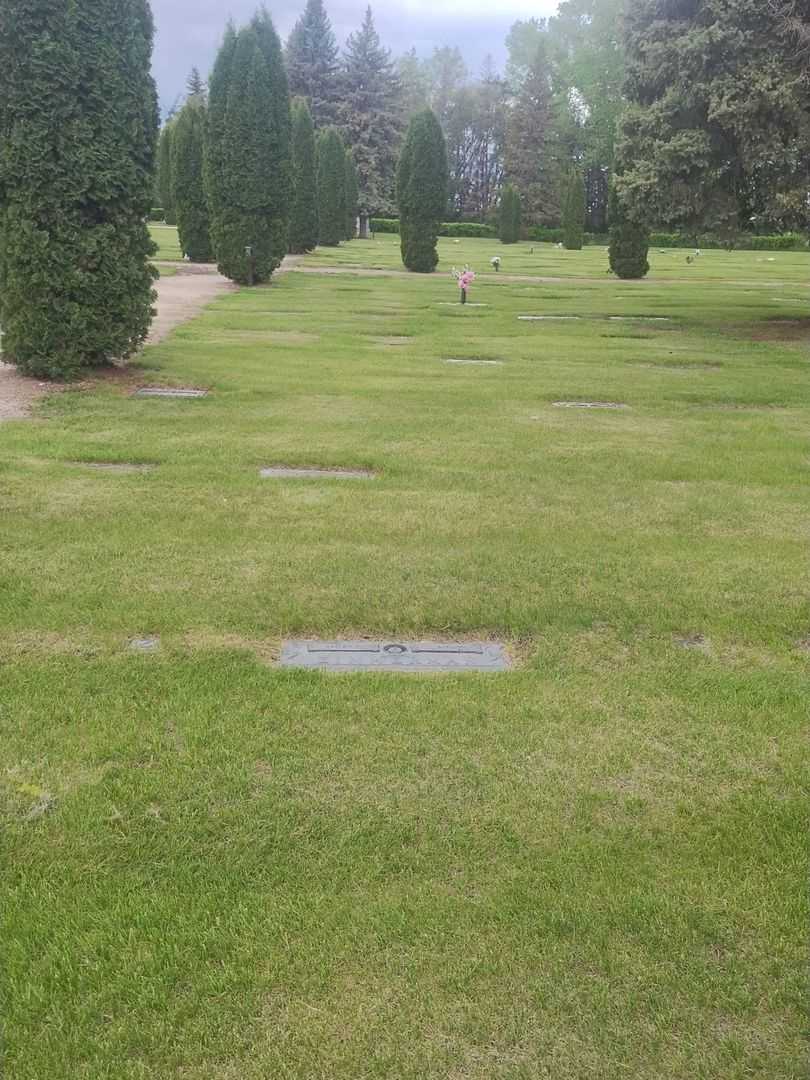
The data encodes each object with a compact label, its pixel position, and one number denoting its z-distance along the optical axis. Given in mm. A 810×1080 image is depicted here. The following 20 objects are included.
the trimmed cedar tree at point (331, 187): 35438
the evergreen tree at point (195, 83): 73994
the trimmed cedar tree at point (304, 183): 30391
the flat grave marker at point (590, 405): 9023
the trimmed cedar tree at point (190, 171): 25812
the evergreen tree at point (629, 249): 26766
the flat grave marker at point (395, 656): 3561
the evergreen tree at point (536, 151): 59219
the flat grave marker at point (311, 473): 6231
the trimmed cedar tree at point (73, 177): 8250
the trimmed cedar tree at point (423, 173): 25859
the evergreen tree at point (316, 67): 54625
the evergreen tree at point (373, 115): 52250
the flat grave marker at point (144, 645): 3609
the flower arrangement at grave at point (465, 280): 17906
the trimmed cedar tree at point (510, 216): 47625
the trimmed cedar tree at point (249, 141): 20516
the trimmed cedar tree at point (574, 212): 41562
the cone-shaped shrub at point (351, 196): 43438
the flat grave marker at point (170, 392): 8828
